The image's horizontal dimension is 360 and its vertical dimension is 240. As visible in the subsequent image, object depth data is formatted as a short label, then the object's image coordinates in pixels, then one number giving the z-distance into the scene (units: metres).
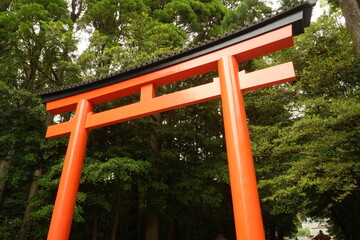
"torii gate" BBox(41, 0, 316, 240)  3.39
